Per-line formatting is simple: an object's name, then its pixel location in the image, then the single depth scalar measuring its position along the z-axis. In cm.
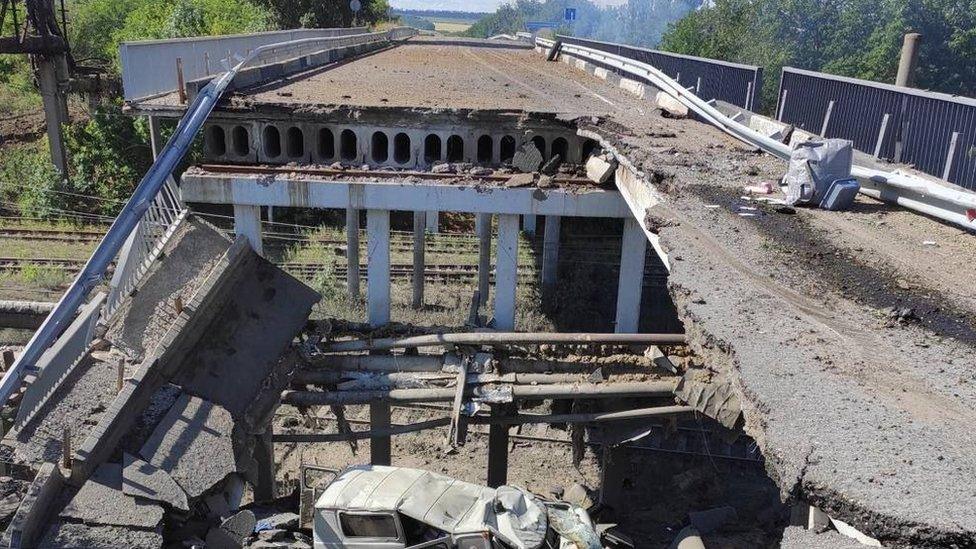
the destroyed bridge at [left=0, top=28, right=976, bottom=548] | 467
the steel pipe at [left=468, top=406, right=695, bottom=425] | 965
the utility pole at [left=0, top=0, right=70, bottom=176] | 2523
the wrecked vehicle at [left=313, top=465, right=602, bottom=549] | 792
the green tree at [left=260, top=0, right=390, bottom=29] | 3675
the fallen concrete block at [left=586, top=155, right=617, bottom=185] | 1120
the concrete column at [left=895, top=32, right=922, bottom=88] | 1125
